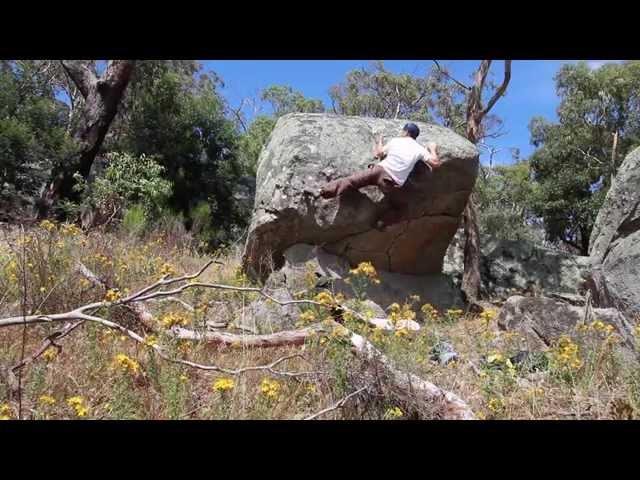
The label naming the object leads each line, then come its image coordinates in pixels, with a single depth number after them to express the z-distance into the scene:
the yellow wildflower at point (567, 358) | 2.93
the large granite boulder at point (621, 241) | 5.07
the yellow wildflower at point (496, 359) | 3.14
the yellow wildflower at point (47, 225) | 4.47
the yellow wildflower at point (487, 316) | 3.48
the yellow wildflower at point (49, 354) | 2.51
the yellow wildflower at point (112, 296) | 2.88
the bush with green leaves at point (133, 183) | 8.84
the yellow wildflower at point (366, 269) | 3.87
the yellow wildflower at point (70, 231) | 4.73
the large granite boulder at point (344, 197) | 6.38
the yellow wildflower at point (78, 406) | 2.04
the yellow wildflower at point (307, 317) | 3.18
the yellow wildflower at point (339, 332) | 2.82
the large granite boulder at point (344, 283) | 6.21
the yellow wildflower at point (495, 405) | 2.54
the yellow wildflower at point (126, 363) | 2.23
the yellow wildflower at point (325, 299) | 3.12
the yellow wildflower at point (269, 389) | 2.28
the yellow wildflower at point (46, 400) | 2.08
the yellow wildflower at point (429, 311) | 4.01
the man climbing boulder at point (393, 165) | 6.09
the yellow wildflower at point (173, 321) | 2.75
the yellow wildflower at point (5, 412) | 1.98
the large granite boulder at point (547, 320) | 4.22
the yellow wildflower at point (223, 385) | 2.15
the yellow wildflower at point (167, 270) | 3.23
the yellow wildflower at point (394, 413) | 2.34
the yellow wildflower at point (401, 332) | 2.98
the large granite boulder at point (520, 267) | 9.15
